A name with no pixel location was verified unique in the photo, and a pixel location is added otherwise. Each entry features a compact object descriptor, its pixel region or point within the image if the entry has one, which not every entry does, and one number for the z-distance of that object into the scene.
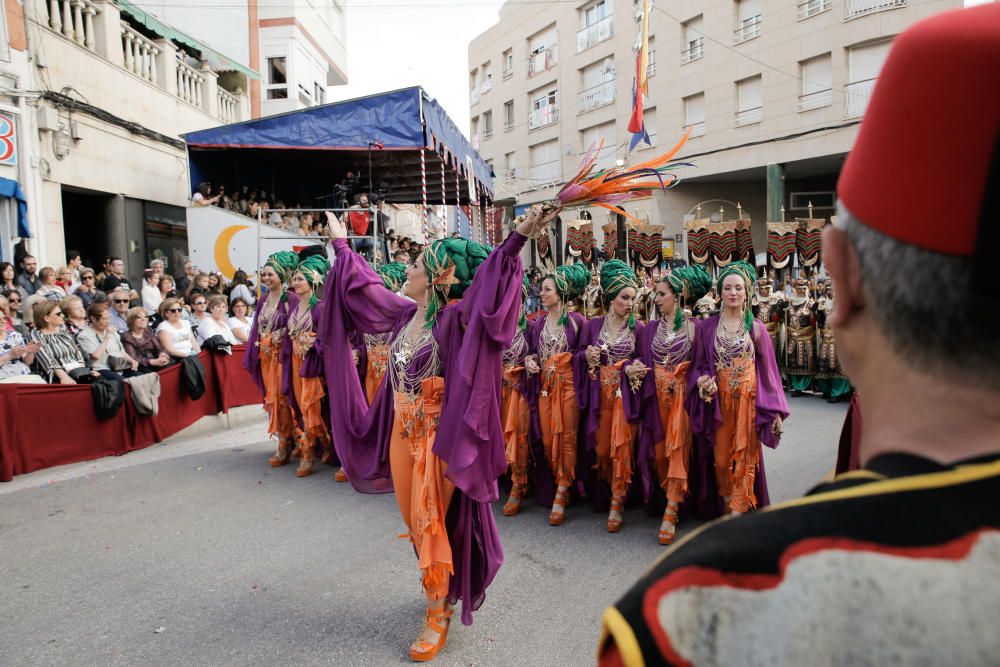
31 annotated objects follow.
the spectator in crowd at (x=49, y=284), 8.21
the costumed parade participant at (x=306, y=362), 6.34
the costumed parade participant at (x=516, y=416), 5.43
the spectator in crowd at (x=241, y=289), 10.20
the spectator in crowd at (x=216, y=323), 8.38
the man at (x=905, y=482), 0.65
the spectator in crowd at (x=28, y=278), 8.27
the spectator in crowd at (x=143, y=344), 7.40
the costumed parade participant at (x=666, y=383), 4.89
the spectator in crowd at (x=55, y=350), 6.54
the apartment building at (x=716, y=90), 17.41
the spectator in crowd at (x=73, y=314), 7.00
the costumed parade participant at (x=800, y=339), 9.85
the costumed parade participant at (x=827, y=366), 9.52
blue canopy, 11.29
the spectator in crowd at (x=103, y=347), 6.93
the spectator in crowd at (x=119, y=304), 8.15
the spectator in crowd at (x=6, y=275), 7.80
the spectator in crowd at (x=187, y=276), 10.85
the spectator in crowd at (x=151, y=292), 9.73
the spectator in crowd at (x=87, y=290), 8.25
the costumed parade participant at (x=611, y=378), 5.11
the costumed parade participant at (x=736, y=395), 4.62
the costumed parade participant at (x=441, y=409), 3.12
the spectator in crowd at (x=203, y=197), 12.55
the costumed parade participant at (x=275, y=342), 6.67
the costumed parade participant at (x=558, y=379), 5.32
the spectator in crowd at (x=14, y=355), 6.19
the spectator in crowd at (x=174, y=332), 7.70
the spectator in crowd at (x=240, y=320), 9.03
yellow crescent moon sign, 12.31
